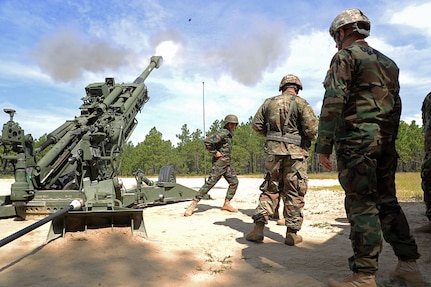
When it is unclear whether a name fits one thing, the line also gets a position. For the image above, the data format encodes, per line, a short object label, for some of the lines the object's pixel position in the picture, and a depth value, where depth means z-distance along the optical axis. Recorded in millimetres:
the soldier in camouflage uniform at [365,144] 2467
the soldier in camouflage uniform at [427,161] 4438
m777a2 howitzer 4234
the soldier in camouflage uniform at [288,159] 4121
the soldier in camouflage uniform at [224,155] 6549
